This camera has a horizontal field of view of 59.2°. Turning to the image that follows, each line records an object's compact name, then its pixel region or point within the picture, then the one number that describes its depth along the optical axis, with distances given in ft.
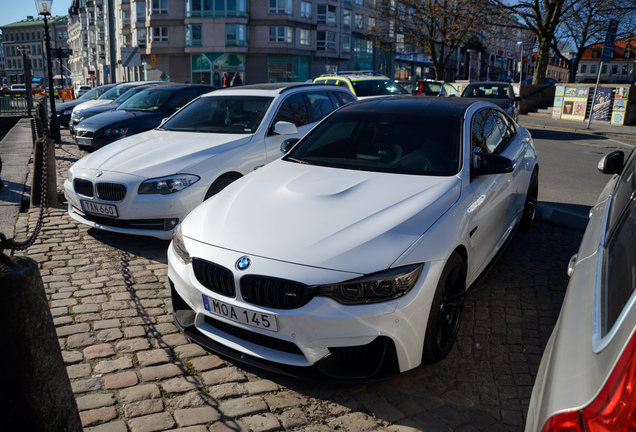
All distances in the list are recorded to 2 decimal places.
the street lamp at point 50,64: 48.68
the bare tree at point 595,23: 94.53
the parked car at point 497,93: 55.74
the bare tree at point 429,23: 102.92
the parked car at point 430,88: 74.69
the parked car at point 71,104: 62.32
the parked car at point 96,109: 49.11
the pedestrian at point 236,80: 91.88
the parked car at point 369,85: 50.75
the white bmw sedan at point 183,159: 18.33
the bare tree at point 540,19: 95.61
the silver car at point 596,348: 4.31
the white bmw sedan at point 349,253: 9.83
